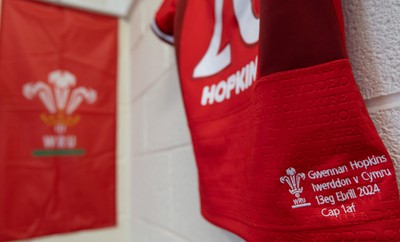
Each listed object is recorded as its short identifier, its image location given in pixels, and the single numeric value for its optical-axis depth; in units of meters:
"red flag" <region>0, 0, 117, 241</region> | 0.95
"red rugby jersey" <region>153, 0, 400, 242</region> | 0.26
